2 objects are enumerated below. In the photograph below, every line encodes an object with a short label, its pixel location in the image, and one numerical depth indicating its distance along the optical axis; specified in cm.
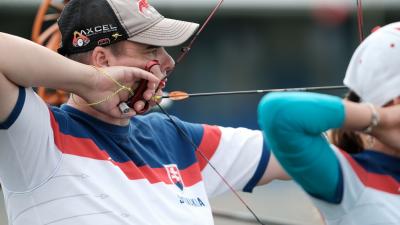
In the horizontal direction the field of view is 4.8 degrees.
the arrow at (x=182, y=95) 834
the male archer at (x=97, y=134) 812
